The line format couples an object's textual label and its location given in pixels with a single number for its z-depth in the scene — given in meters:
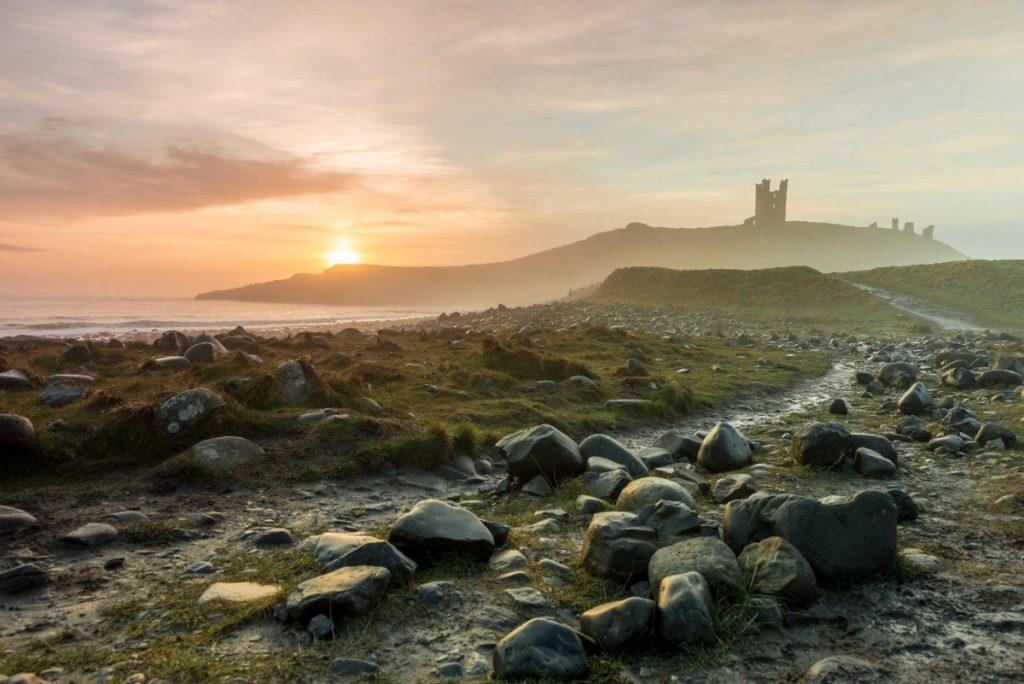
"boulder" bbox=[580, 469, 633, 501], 6.78
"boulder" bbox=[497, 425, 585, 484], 7.42
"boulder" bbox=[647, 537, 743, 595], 4.34
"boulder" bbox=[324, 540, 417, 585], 4.73
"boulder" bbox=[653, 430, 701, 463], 8.65
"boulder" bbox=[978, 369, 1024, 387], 13.16
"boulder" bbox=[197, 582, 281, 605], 4.53
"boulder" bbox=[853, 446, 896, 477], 7.42
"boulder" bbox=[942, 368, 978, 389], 13.45
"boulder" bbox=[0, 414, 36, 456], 7.13
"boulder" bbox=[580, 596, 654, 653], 3.85
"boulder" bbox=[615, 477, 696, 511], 5.91
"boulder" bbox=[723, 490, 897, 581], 4.68
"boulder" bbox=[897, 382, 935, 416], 10.95
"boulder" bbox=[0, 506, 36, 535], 5.79
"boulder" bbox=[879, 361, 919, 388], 13.95
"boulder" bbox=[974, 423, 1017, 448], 8.55
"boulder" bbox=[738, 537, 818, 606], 4.34
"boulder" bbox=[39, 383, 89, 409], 9.52
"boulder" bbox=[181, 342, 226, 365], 13.62
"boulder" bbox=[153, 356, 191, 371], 12.88
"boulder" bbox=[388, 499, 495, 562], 5.10
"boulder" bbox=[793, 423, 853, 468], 7.67
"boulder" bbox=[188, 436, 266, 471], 7.54
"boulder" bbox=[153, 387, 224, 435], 8.16
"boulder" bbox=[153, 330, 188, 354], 15.83
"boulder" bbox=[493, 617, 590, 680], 3.55
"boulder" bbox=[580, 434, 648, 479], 7.77
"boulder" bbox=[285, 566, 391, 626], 4.17
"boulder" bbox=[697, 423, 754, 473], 8.03
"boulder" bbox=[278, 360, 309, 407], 9.92
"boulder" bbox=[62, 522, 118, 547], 5.65
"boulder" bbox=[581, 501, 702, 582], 4.73
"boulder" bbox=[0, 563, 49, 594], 4.79
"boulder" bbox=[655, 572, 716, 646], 3.88
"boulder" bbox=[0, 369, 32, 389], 10.63
